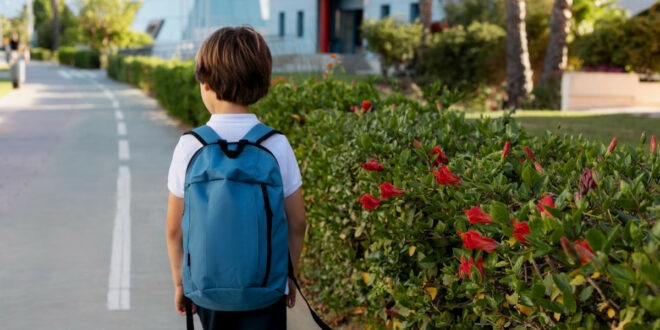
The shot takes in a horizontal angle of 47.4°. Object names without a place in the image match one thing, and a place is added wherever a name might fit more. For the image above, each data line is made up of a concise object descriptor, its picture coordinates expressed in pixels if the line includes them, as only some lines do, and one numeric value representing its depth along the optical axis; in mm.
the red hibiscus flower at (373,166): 3521
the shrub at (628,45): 17969
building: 46688
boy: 2391
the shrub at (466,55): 24578
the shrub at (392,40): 26969
